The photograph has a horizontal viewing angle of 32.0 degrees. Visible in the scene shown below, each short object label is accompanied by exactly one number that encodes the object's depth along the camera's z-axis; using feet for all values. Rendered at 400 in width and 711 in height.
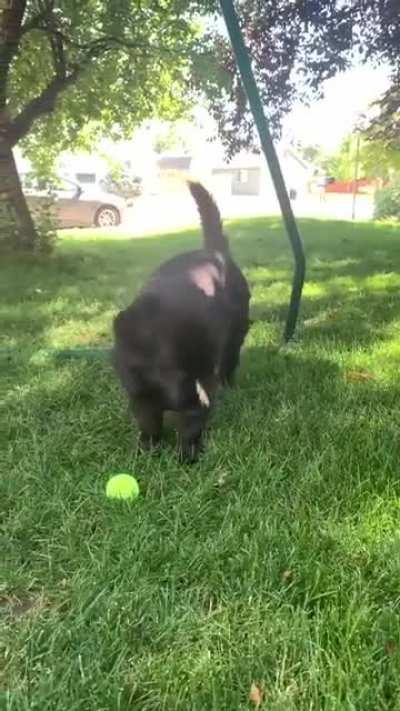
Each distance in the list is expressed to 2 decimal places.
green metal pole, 10.86
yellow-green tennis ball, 6.97
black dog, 7.75
